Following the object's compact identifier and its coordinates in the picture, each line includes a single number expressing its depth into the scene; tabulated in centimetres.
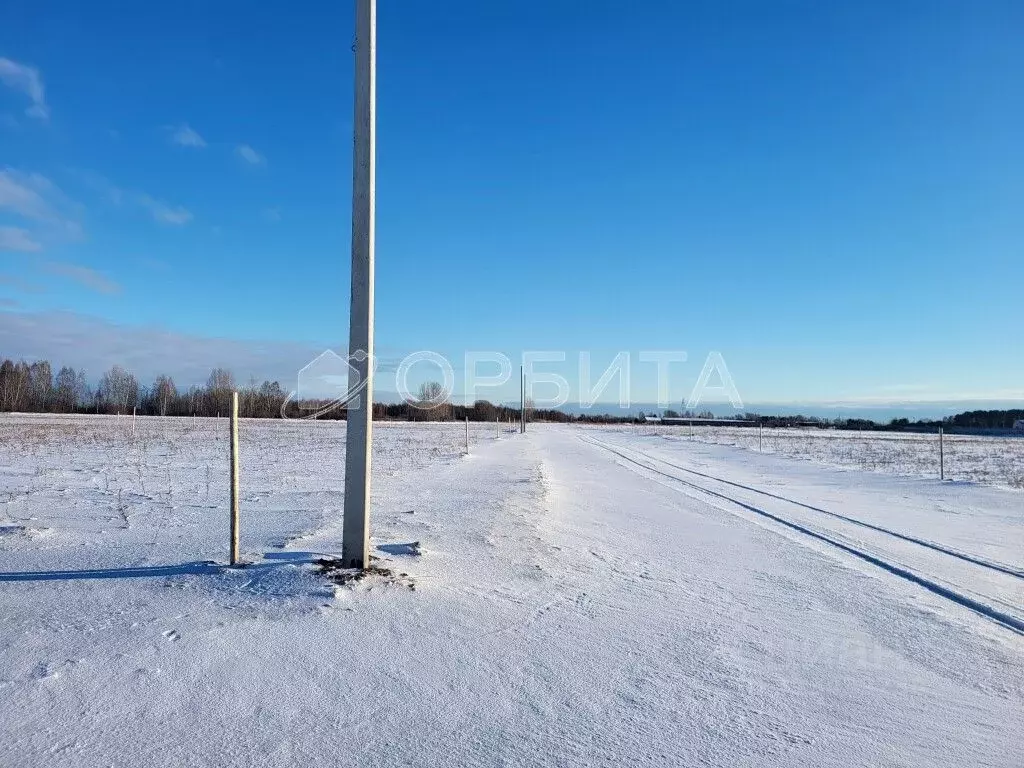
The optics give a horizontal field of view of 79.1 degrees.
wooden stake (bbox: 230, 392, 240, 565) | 483
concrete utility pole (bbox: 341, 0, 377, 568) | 480
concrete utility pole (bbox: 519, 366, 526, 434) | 5503
